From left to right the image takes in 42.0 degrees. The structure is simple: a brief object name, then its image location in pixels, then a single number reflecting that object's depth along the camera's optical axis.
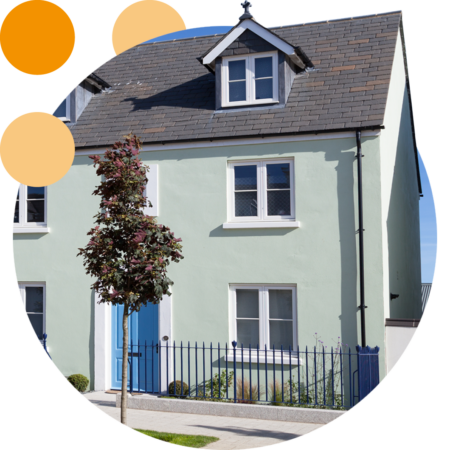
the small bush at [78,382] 9.31
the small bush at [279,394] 8.66
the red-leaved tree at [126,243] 7.60
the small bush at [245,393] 8.88
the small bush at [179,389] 9.00
